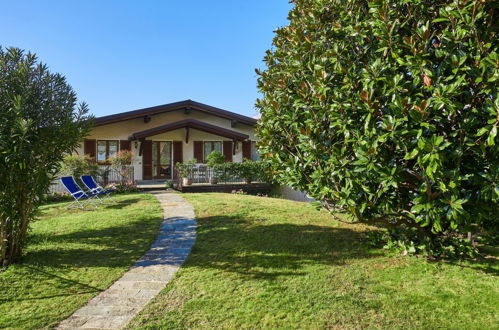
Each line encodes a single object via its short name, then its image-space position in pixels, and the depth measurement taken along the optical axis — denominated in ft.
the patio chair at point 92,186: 35.67
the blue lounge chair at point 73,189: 32.53
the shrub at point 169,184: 53.06
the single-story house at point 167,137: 59.21
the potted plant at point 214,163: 52.19
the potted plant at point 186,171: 50.15
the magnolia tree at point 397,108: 10.64
